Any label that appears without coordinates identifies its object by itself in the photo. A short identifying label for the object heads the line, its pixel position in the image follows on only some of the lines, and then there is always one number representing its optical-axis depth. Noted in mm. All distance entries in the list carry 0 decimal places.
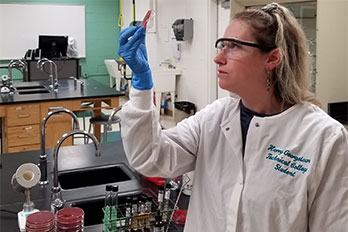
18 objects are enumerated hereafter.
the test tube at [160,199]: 1582
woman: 1065
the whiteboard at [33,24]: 8281
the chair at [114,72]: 8538
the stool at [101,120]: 4254
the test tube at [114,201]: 1488
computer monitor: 6945
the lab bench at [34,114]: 4215
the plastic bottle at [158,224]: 1493
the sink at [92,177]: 2207
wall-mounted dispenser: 6407
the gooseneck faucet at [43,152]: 1968
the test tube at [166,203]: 1541
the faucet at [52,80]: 4860
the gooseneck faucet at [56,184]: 1697
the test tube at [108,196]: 1633
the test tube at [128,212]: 1482
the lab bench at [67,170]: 1727
